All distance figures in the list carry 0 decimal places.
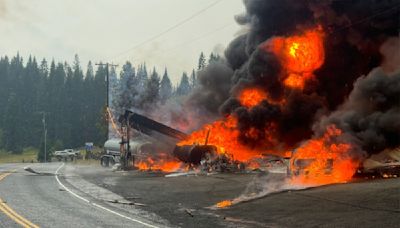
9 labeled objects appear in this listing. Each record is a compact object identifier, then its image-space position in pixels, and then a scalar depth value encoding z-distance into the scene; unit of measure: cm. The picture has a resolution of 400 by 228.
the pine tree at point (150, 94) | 10233
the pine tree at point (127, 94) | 10622
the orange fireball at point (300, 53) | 3919
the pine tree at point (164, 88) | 16810
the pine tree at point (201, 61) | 15506
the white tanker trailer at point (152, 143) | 3925
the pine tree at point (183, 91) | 19052
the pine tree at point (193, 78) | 18545
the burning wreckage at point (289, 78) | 3719
